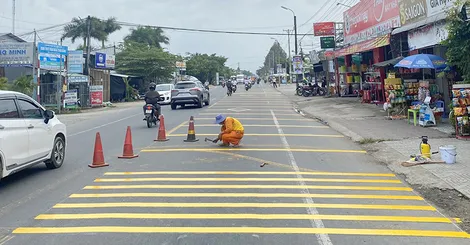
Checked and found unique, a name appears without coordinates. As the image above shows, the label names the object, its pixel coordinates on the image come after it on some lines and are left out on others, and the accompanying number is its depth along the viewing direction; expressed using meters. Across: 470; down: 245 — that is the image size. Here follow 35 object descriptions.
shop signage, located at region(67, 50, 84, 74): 30.53
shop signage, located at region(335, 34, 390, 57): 18.81
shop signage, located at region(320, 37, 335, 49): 32.66
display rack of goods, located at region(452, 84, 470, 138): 11.65
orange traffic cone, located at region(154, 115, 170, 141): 13.12
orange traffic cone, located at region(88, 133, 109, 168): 9.47
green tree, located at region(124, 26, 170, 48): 79.75
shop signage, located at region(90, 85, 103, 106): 32.53
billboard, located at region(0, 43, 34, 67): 28.27
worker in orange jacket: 11.62
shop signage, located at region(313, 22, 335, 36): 33.03
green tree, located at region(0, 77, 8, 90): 24.15
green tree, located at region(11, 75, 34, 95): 25.92
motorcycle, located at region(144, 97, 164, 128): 16.42
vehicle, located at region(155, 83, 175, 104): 31.15
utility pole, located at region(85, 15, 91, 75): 32.94
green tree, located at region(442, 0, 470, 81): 12.18
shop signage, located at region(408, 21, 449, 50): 14.35
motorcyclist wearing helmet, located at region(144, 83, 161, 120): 16.77
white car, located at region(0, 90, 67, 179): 7.45
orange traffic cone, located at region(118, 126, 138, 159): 10.43
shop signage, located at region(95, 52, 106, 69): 36.53
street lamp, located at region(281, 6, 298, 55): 46.54
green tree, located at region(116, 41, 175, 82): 46.91
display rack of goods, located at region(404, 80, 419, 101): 16.73
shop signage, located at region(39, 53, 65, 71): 27.97
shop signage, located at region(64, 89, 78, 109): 29.03
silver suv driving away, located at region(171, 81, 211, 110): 25.02
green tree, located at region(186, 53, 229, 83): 101.75
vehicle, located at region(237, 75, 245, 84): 98.93
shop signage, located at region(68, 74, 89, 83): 31.33
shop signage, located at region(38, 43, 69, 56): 27.74
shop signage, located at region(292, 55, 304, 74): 46.03
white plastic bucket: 9.19
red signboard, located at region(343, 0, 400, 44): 20.14
